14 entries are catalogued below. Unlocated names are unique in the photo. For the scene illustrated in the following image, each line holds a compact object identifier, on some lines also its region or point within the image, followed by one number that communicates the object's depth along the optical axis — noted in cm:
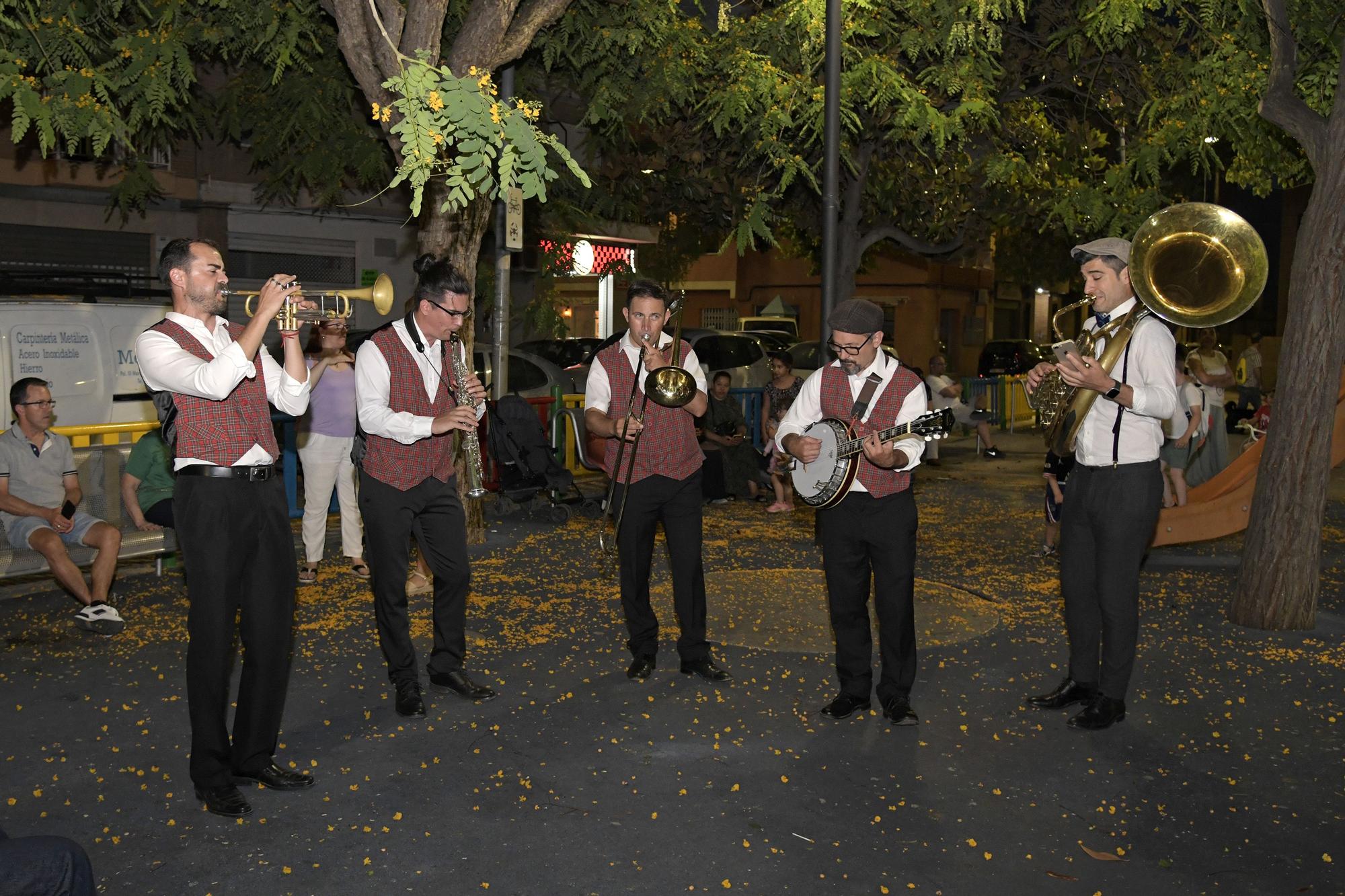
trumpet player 474
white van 1069
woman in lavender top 905
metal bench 843
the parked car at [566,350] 1962
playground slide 956
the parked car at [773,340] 2620
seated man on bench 765
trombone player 641
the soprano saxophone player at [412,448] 600
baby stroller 1191
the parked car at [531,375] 1591
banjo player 580
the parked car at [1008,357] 3891
